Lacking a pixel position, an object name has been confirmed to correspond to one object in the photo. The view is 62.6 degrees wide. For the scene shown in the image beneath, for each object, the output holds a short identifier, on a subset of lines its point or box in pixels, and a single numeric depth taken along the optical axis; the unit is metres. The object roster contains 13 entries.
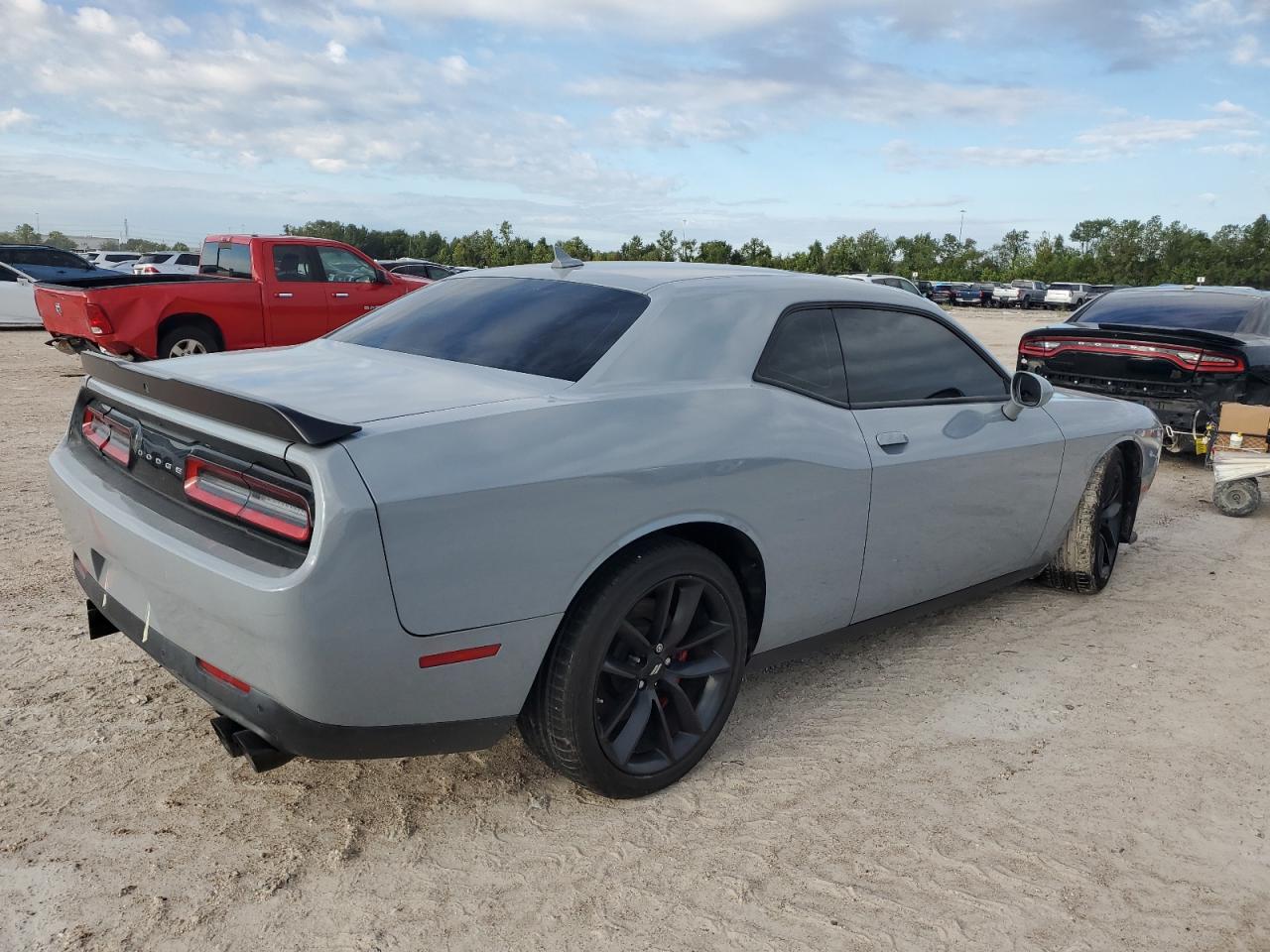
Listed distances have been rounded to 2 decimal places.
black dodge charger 7.88
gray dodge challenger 2.40
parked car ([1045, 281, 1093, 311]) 53.61
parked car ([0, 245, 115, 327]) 17.61
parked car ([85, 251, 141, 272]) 32.03
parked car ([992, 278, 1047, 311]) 56.25
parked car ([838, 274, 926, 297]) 29.38
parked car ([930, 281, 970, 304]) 54.00
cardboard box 6.83
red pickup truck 10.08
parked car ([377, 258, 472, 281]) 25.56
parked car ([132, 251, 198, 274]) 23.39
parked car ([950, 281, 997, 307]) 54.08
